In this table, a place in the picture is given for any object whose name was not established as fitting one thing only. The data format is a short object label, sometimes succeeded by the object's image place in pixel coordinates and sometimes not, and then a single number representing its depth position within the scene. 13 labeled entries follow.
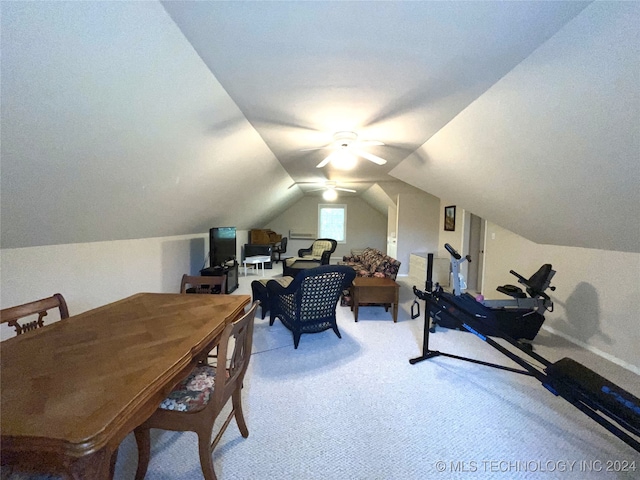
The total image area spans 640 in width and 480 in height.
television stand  4.14
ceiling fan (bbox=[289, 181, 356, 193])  6.01
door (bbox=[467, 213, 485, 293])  5.25
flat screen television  4.16
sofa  4.01
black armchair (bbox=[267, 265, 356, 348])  2.66
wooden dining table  0.74
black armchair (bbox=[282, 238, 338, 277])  5.64
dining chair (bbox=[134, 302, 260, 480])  1.21
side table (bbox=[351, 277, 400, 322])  3.57
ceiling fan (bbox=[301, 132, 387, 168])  2.62
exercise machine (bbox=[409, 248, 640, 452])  1.23
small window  9.44
